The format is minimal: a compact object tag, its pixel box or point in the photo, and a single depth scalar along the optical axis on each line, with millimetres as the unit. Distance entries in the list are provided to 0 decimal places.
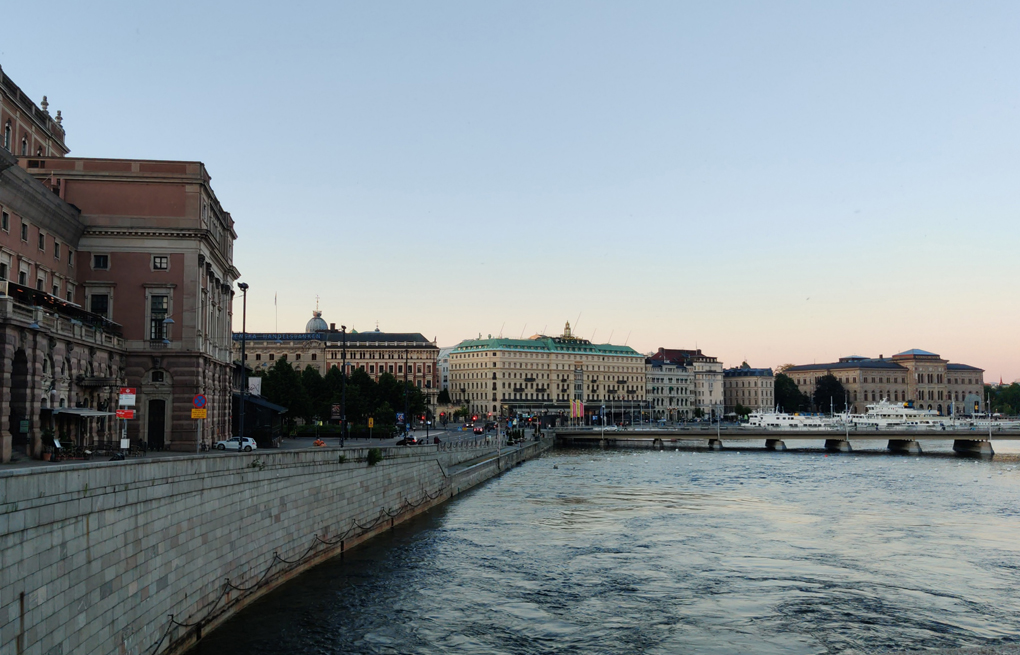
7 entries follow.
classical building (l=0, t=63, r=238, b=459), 60344
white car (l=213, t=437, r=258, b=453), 60562
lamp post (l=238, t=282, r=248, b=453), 50031
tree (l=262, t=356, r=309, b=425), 118000
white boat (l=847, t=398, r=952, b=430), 186850
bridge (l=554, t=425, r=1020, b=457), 132500
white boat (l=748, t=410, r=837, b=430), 193525
